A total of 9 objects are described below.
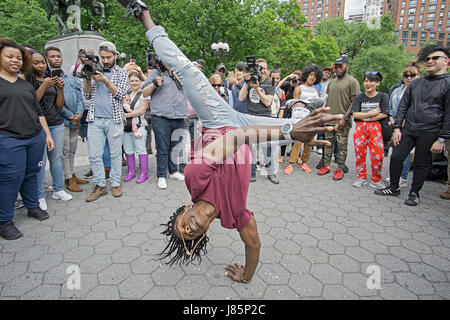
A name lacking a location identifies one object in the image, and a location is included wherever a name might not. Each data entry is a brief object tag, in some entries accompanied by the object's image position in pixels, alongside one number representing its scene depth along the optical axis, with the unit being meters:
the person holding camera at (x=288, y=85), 7.17
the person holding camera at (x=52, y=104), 3.72
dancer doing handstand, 1.56
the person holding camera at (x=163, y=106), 4.61
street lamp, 13.06
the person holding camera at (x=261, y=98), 4.86
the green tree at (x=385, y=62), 33.69
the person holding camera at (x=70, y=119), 4.34
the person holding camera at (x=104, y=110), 4.15
